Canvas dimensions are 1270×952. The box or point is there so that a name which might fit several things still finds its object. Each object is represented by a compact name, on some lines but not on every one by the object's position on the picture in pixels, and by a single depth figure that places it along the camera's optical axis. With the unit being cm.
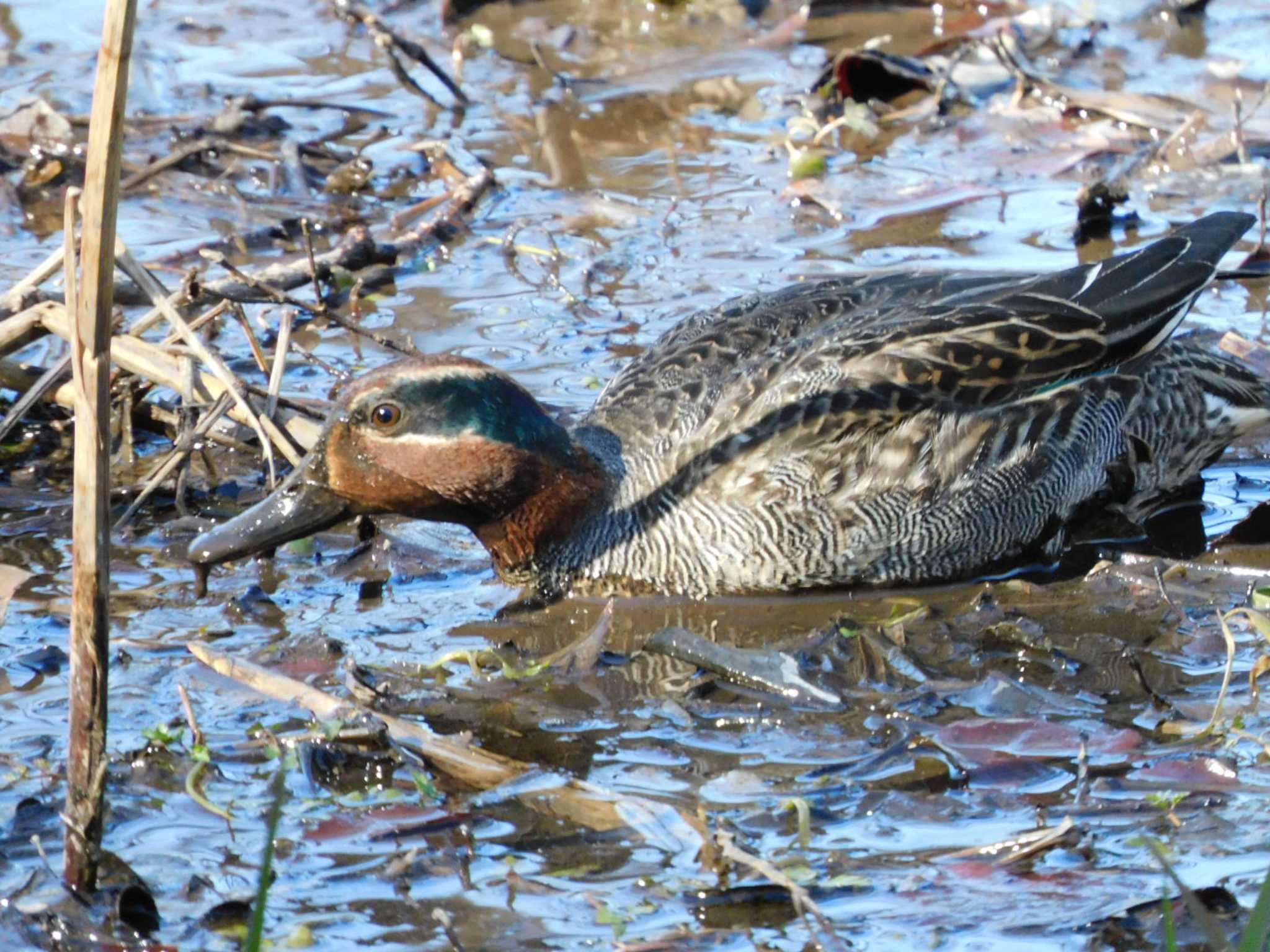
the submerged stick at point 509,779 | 938
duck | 1238
